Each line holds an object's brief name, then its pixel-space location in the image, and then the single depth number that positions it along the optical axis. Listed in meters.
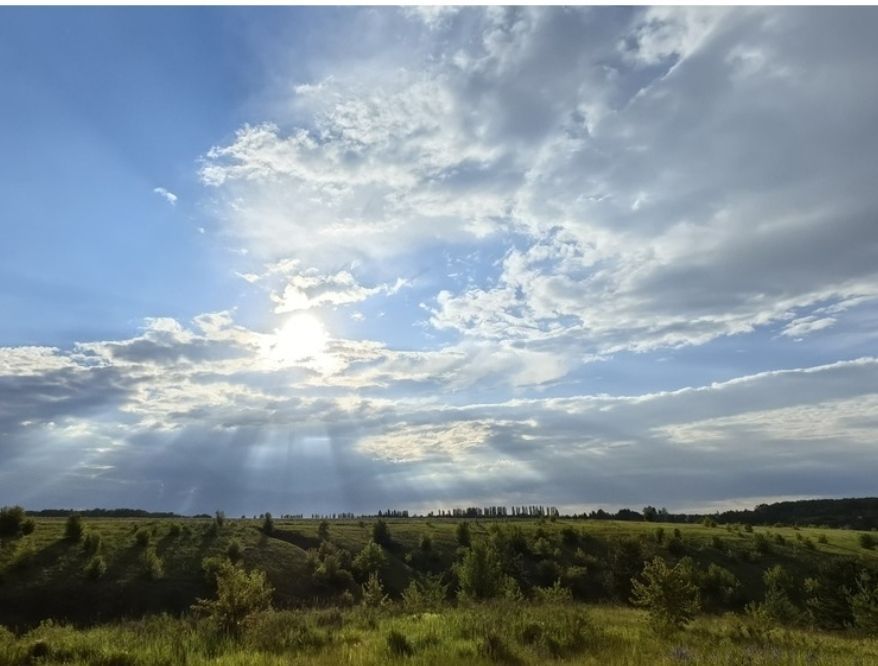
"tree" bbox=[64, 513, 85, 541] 54.19
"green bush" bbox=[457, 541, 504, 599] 39.97
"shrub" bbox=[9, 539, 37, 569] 45.09
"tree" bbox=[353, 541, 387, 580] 60.34
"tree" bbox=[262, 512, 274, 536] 71.74
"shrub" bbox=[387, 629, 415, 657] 11.73
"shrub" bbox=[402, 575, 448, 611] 22.25
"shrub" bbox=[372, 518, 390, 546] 75.62
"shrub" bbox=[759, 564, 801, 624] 41.64
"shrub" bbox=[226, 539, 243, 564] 56.56
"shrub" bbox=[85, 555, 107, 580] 45.88
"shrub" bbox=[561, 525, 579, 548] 79.69
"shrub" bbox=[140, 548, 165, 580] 48.34
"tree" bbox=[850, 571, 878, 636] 41.46
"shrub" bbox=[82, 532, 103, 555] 51.56
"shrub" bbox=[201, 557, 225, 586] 48.99
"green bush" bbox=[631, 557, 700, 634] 17.78
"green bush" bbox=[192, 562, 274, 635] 15.03
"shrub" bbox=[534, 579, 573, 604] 27.08
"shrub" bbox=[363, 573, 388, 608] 26.08
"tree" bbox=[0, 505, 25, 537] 51.84
